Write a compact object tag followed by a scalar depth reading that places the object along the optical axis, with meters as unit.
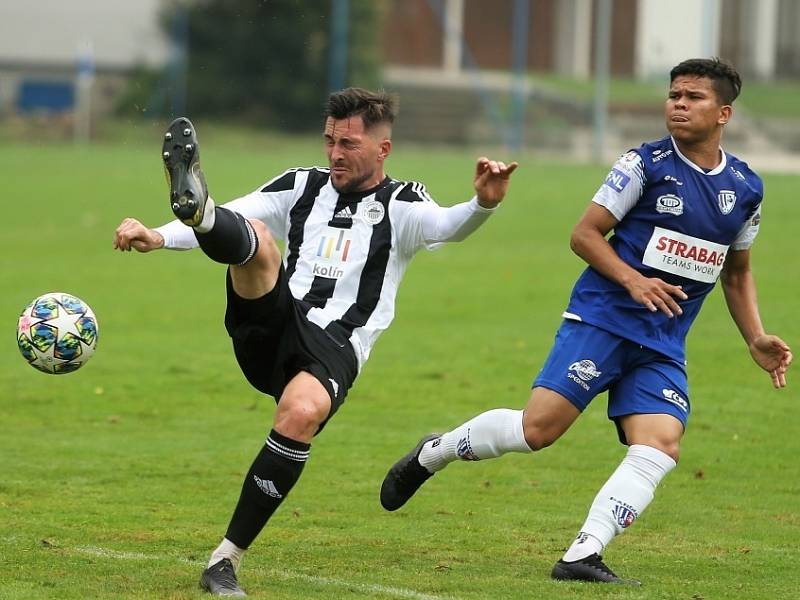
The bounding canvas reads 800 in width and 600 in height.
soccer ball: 13.41
